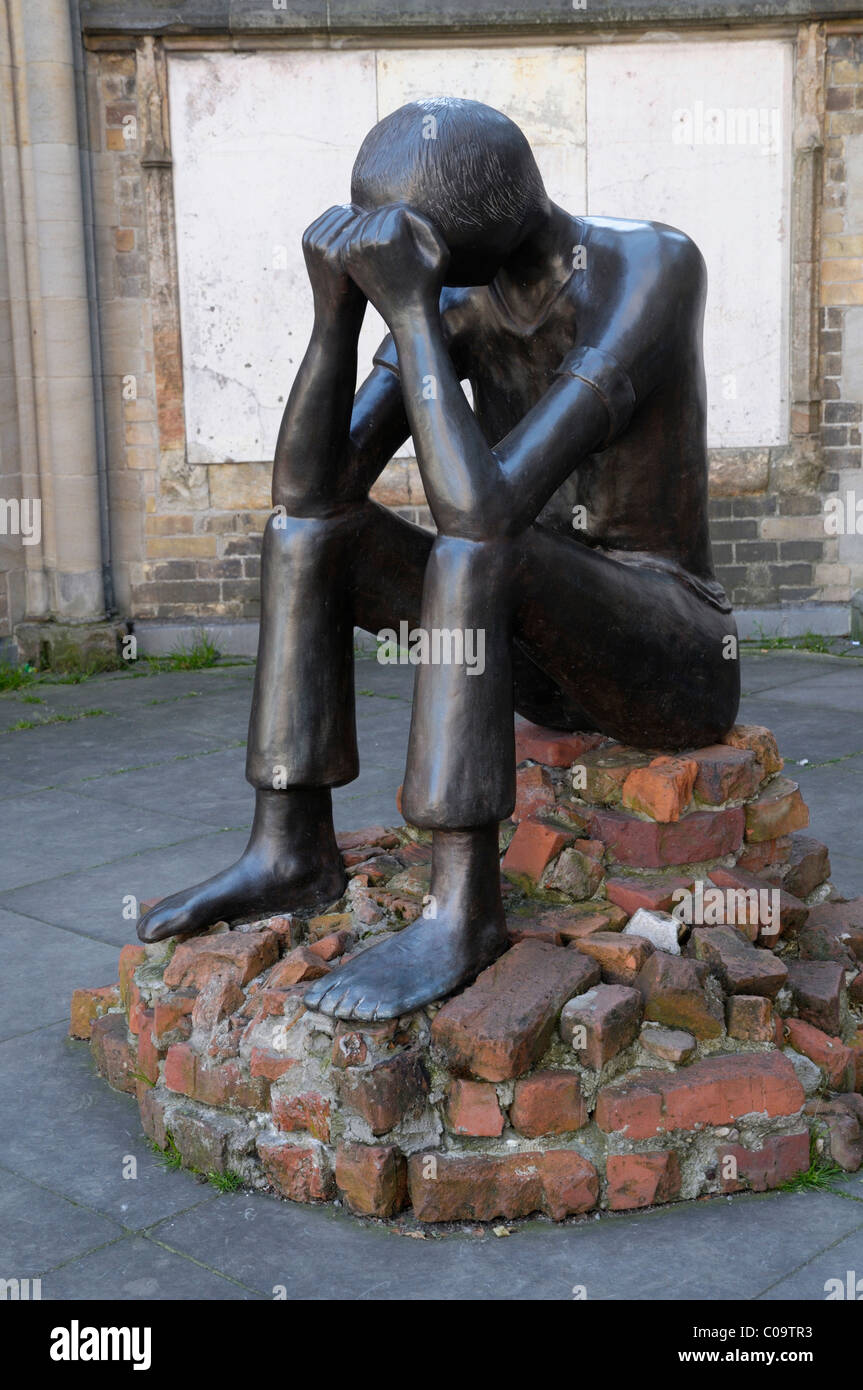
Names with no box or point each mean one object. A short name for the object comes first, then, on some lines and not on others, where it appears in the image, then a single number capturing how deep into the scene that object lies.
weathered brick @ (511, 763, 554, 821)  3.23
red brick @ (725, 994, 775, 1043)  2.72
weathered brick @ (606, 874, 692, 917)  2.97
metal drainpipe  7.66
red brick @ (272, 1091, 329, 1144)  2.61
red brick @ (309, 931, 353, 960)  2.92
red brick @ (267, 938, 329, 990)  2.82
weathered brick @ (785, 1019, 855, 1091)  2.75
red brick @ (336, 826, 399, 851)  3.49
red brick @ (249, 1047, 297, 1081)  2.68
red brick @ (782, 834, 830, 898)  3.32
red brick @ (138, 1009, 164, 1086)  2.90
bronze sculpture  2.64
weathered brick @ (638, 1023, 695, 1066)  2.65
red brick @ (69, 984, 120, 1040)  3.23
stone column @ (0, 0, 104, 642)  7.50
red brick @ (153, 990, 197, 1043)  2.89
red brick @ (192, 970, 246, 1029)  2.84
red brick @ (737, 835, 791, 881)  3.23
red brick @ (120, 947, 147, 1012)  3.12
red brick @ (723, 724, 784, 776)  3.27
